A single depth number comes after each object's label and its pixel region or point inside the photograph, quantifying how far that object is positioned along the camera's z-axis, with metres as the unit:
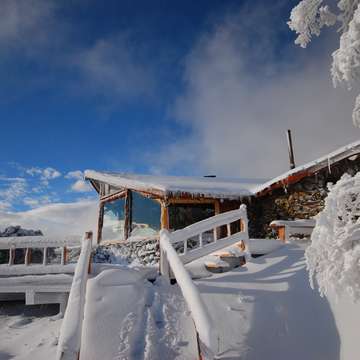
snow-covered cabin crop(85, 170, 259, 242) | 11.98
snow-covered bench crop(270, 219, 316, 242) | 8.70
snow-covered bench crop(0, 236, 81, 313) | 6.96
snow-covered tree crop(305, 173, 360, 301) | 2.92
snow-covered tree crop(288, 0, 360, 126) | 3.34
